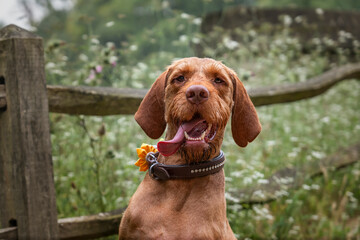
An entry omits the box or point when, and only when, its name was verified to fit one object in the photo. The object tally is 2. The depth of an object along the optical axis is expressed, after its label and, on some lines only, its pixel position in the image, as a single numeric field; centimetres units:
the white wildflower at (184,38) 458
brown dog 212
